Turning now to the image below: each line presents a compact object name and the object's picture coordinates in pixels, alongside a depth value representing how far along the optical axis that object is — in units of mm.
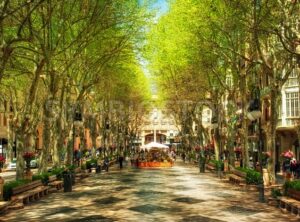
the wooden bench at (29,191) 18094
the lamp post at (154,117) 141875
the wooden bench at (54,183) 23678
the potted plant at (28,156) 23362
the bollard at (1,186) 16631
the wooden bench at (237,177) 25456
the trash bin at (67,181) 22938
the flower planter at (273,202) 17814
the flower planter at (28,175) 21875
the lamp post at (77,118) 26266
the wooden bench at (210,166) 39112
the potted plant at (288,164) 18864
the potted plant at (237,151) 43647
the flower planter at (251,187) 22967
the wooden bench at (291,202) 15129
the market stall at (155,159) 49438
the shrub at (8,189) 17612
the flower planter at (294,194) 16056
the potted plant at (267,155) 21934
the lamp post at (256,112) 18641
